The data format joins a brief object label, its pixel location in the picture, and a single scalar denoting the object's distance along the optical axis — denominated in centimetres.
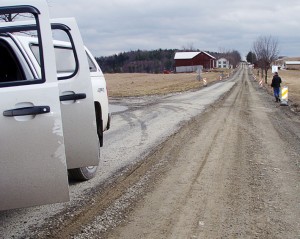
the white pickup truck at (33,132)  314
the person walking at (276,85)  2183
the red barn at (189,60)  13338
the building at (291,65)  15775
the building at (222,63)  18715
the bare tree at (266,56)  5003
